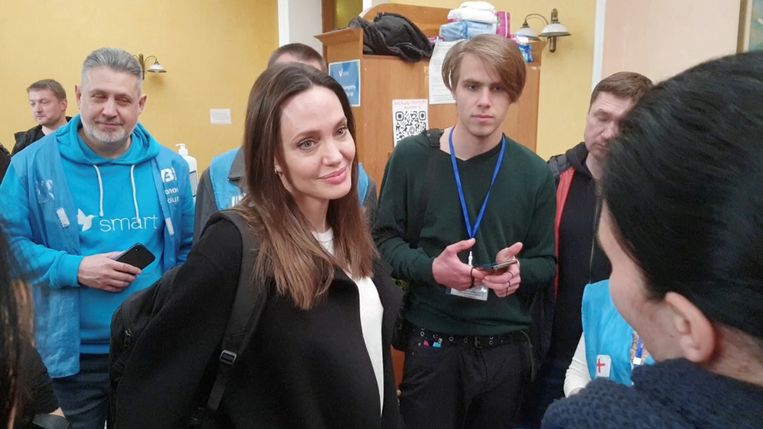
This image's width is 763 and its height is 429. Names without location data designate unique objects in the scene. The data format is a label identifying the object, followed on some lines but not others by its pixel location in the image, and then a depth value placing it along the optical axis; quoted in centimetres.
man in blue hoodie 188
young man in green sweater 191
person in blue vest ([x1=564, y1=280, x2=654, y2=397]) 131
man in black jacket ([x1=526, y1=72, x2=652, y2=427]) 200
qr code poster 304
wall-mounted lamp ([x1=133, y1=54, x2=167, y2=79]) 697
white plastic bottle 387
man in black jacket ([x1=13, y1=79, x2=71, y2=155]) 469
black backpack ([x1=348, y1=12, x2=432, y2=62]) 288
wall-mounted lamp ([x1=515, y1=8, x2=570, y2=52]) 482
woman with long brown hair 116
